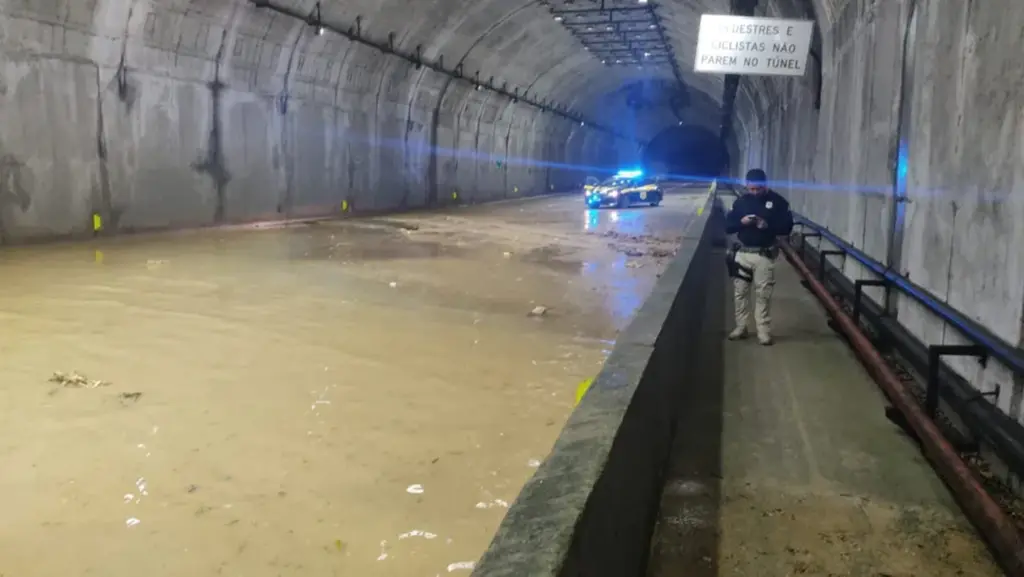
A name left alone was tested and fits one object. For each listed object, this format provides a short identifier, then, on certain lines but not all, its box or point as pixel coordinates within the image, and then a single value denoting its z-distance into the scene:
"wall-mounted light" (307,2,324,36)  19.17
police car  30.64
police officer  7.90
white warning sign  11.23
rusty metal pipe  3.41
